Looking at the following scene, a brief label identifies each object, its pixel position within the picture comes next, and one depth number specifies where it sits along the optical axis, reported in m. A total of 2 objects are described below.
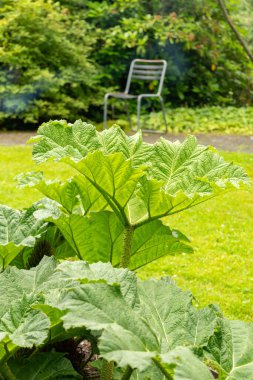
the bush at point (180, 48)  10.48
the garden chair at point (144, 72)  9.24
